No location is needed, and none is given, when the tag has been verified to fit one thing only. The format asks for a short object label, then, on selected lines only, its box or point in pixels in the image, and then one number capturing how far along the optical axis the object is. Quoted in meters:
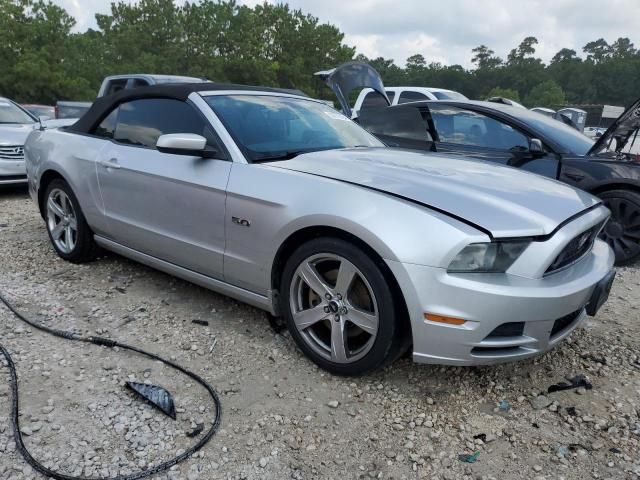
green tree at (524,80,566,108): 63.44
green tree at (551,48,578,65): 104.11
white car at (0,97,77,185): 6.93
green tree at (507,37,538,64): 92.19
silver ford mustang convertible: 2.20
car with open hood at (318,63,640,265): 4.63
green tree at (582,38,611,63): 105.61
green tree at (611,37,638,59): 97.07
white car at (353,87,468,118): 10.52
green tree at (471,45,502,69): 94.06
